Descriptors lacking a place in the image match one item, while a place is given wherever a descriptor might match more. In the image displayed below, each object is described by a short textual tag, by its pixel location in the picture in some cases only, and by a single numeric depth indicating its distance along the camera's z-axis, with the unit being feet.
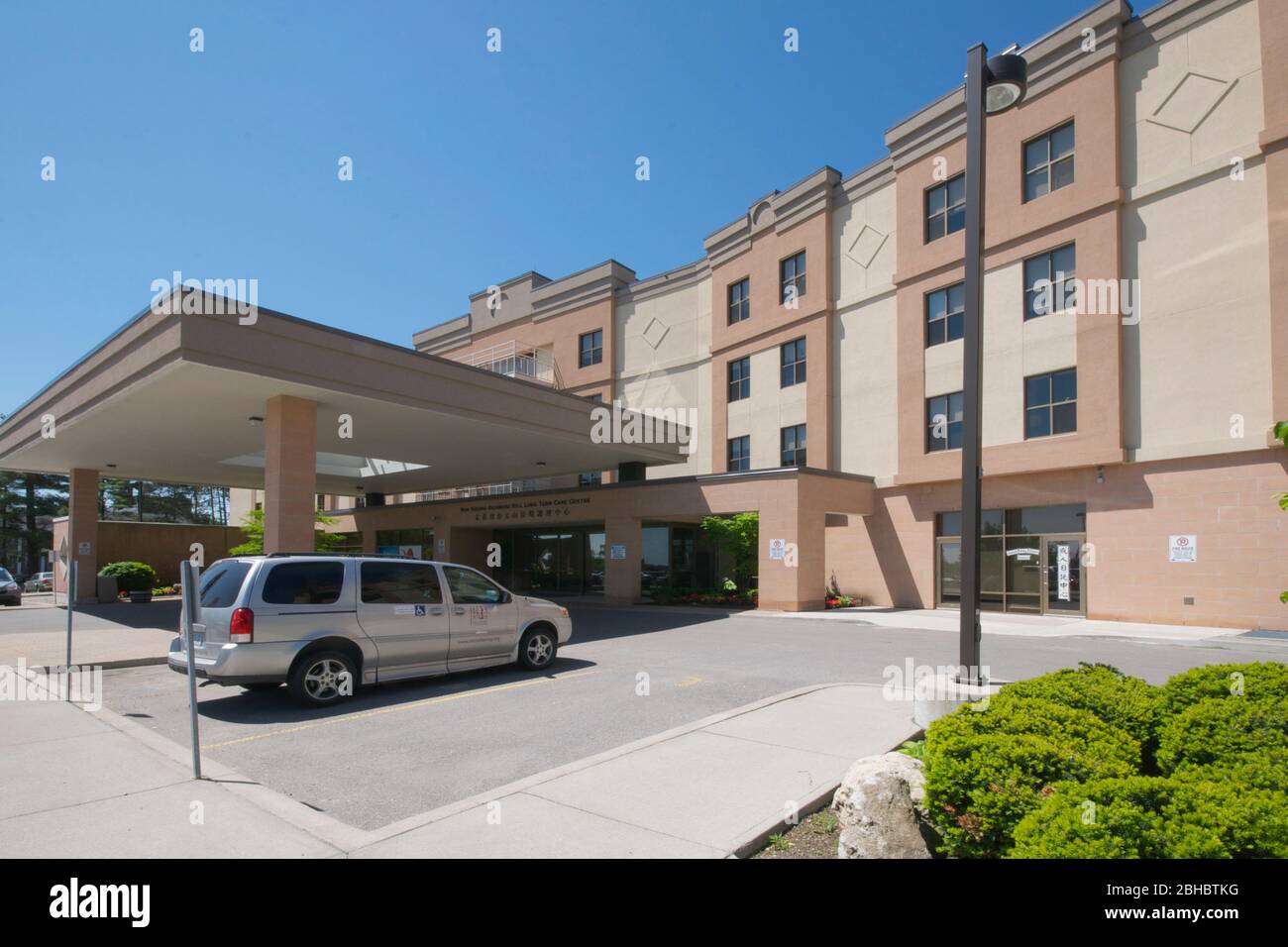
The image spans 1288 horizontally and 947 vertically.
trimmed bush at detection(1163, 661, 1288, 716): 18.28
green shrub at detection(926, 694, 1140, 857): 12.84
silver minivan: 26.78
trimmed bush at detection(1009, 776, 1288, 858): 10.60
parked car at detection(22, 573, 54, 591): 134.21
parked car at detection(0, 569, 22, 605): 90.27
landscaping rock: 13.08
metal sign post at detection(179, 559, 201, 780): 19.80
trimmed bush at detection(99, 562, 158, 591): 91.66
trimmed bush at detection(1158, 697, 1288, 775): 15.24
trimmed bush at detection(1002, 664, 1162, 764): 17.24
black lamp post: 21.49
